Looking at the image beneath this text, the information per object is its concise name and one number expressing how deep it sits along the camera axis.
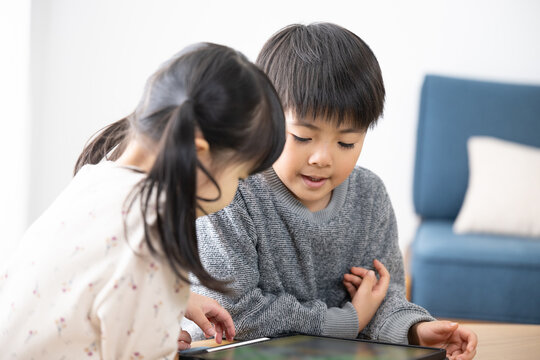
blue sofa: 2.07
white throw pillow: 2.31
